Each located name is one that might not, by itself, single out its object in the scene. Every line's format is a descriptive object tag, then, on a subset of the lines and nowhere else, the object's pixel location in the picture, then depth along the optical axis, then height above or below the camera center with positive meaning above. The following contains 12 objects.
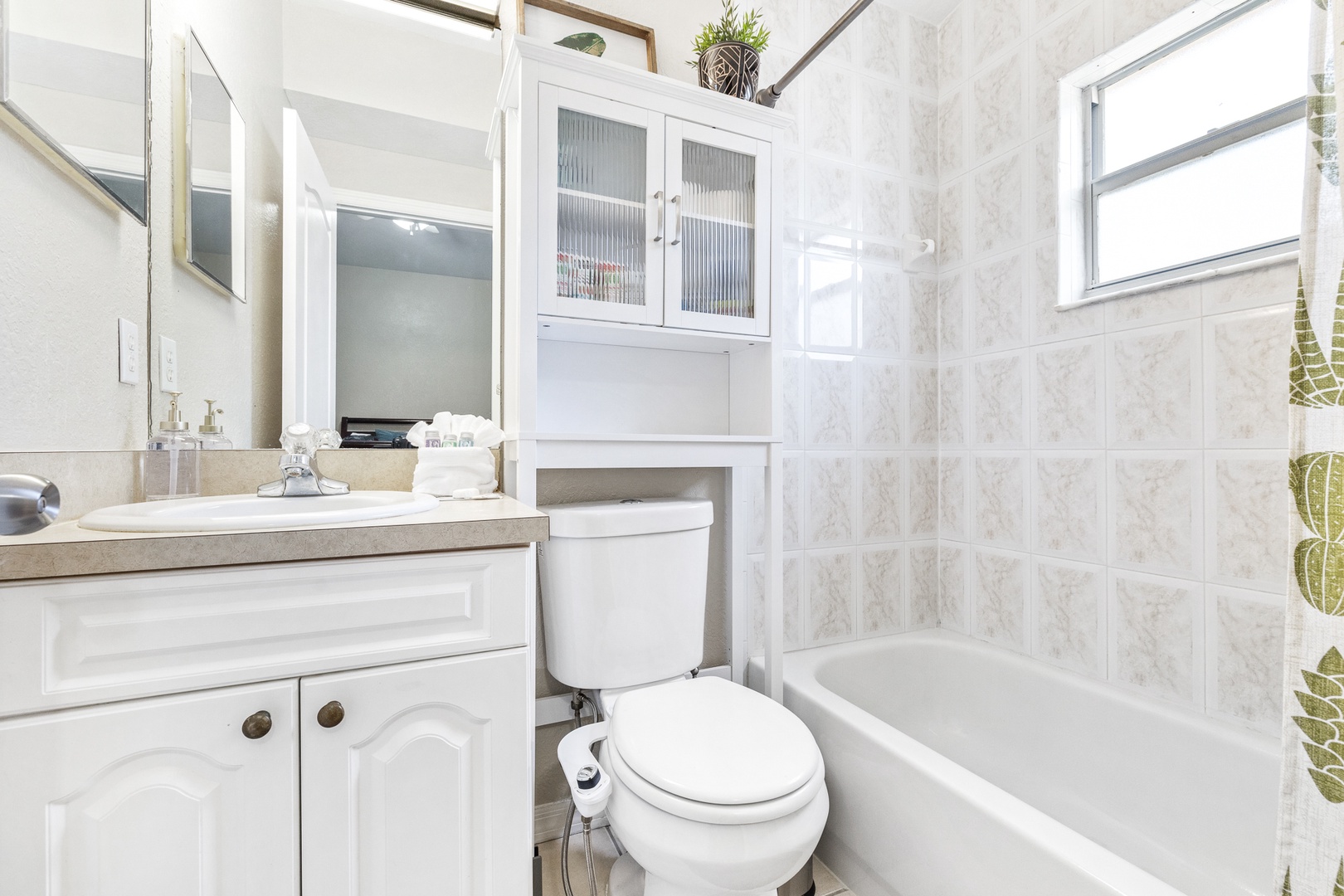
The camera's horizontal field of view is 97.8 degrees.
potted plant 1.49 +0.98
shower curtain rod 1.30 +0.95
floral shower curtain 0.61 -0.10
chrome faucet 1.08 -0.06
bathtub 1.00 -0.73
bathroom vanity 0.67 -0.35
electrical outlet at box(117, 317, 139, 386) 1.01 +0.16
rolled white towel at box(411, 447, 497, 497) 1.27 -0.07
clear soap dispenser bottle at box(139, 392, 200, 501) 1.03 -0.04
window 1.27 +0.71
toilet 0.95 -0.55
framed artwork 1.48 +1.11
